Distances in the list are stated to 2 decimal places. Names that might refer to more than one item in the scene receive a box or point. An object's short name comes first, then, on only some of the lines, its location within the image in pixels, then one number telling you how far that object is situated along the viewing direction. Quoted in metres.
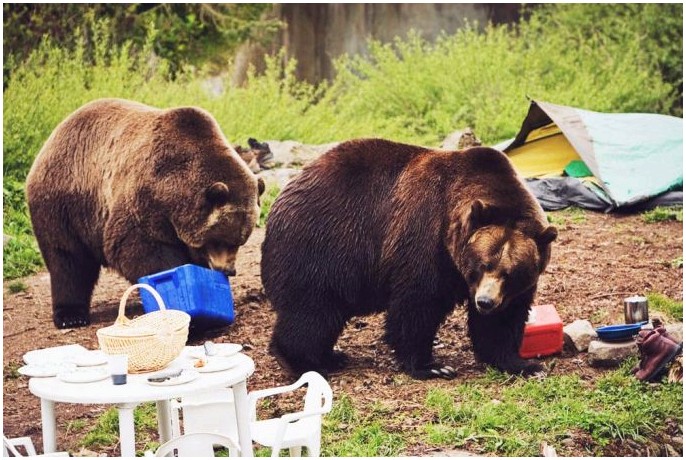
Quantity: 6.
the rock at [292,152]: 22.69
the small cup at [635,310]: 13.19
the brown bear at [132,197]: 14.37
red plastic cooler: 12.95
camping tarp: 19.83
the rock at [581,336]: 13.19
